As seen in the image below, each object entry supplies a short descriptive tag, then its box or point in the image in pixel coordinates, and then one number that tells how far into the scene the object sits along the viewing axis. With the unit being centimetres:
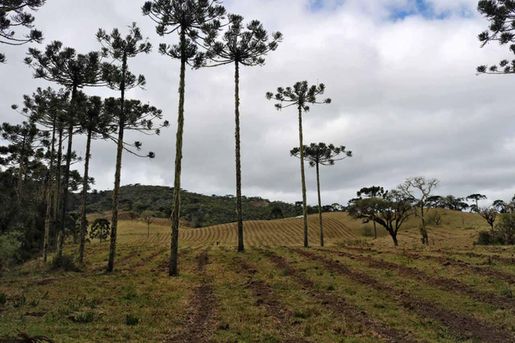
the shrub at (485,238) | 5370
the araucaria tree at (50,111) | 3119
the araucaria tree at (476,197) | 18912
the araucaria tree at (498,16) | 2041
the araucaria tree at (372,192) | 6334
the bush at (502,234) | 5036
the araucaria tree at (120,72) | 2706
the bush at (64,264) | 2553
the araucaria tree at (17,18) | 1711
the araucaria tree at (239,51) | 3375
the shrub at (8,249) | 3197
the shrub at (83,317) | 1196
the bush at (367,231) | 9391
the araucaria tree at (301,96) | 4516
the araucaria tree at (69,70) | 2814
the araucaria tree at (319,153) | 5089
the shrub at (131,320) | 1192
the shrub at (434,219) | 10366
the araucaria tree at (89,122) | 3028
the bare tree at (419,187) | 6152
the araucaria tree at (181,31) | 2464
